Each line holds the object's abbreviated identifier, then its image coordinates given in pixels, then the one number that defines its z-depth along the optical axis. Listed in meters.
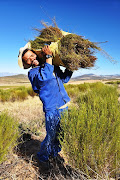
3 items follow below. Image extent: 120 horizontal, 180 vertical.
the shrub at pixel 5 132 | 2.02
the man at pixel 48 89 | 2.08
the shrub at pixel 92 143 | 1.72
